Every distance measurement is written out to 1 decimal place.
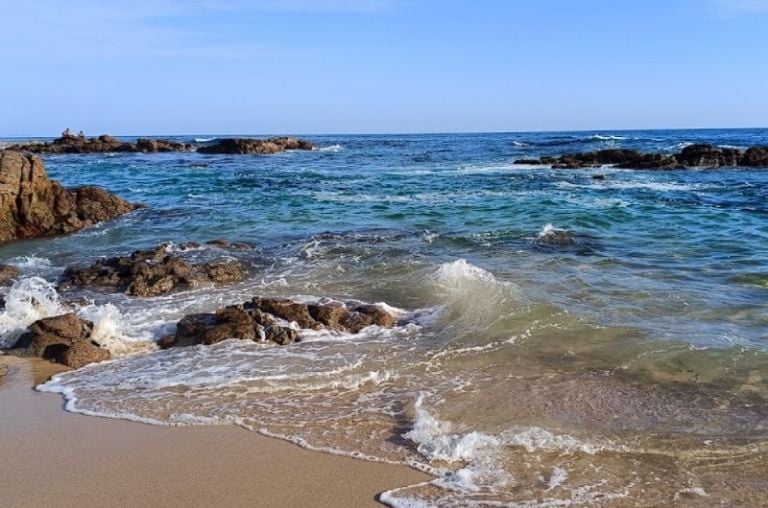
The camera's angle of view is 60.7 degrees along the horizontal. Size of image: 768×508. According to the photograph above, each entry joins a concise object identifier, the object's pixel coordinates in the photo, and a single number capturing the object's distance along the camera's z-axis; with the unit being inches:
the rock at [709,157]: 1290.6
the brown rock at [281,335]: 295.6
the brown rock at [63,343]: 274.4
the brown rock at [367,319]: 314.2
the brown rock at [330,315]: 315.6
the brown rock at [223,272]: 414.6
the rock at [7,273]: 414.9
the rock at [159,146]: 2103.8
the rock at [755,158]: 1269.7
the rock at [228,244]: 515.2
